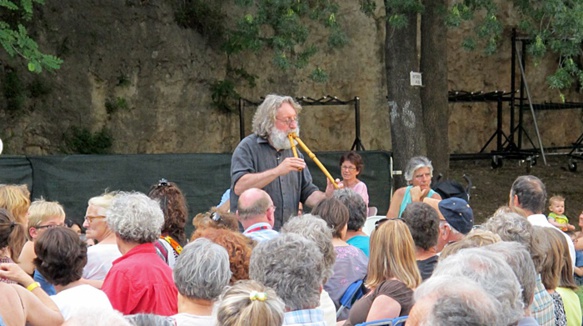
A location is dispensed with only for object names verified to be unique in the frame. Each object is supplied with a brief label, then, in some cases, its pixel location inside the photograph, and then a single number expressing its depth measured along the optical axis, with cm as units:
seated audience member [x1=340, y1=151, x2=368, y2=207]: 902
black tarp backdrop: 1048
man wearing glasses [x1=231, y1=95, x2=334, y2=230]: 697
